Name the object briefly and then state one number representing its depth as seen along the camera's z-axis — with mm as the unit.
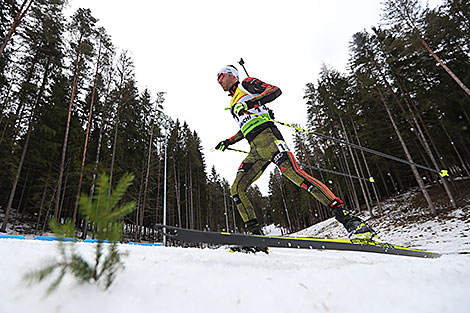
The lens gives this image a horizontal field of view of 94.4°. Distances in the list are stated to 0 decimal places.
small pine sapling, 780
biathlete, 2892
